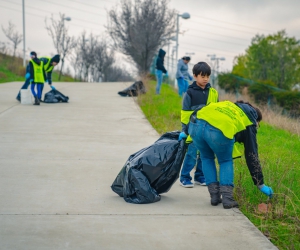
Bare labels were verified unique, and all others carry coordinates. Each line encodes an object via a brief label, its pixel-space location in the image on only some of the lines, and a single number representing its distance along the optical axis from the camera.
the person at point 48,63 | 15.28
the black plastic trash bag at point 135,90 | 18.55
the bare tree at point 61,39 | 42.81
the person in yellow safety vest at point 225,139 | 5.34
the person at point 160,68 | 18.31
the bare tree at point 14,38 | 42.40
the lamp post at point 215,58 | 42.53
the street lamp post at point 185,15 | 28.12
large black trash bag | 5.78
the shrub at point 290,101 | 21.00
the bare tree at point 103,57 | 50.88
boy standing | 6.11
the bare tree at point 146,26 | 28.61
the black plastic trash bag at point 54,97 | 16.17
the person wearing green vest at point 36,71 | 14.83
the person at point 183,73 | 16.22
